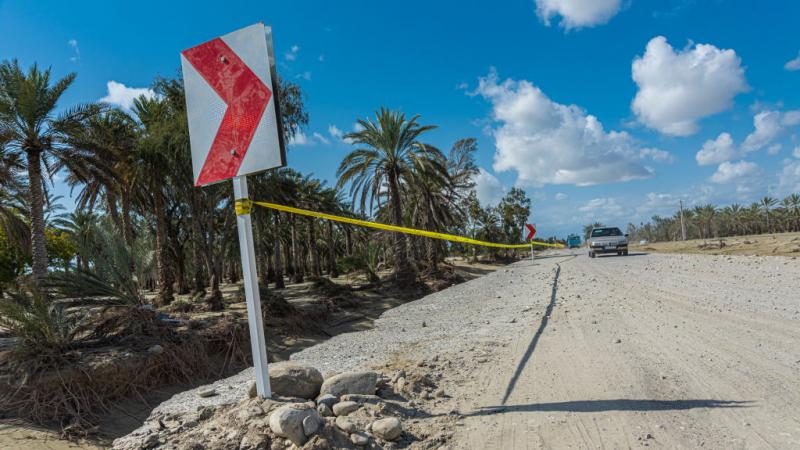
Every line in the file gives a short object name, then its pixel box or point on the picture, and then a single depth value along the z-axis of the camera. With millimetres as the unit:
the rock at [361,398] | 3600
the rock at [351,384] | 3801
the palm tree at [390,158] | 21906
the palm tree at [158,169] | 17484
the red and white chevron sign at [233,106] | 3590
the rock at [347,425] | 3066
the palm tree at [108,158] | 15133
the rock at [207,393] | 5070
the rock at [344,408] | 3387
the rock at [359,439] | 2914
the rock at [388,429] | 3059
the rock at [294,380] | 3824
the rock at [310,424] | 2922
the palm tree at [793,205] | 82250
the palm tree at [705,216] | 92125
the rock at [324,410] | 3387
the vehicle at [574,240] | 55072
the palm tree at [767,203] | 85269
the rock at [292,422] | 2906
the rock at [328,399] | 3568
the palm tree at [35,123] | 13641
